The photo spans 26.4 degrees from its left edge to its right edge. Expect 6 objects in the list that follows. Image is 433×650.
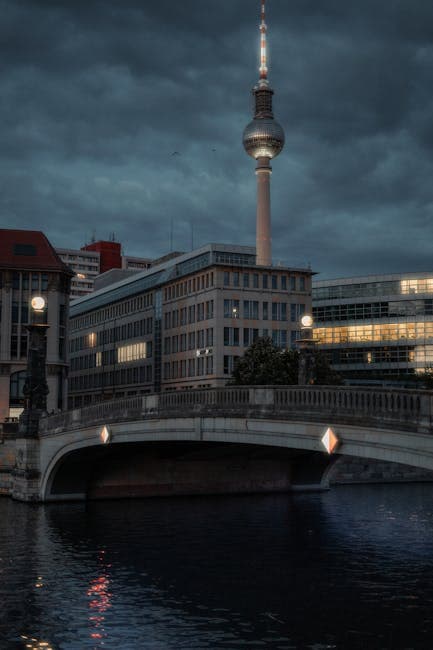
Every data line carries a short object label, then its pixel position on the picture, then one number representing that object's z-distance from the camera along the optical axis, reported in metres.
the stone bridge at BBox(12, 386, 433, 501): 29.42
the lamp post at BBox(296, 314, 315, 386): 47.44
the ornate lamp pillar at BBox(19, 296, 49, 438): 66.25
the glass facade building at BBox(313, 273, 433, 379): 126.62
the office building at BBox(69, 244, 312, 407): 118.06
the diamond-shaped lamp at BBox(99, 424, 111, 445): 52.50
